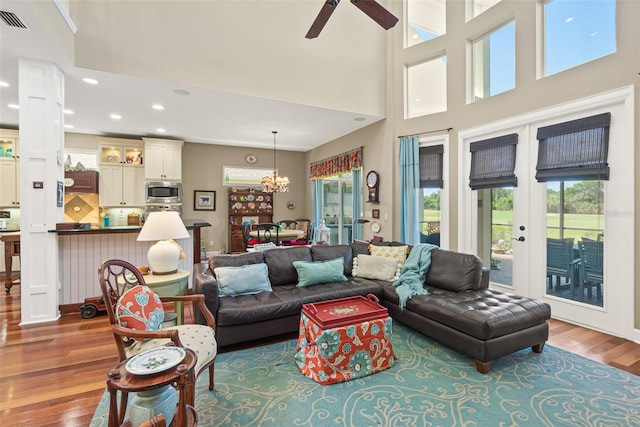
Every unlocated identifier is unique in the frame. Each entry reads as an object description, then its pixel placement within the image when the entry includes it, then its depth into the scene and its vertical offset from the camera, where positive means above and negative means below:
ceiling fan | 2.50 +1.78
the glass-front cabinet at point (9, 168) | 5.57 +0.83
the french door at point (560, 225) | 2.95 -0.16
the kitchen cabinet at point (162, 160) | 6.66 +1.20
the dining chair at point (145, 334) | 1.66 -0.73
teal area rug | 1.83 -1.27
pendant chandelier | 6.41 +0.60
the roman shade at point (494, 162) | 3.87 +0.67
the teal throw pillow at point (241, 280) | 2.93 -0.70
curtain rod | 4.60 +1.30
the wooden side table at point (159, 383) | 1.23 -0.72
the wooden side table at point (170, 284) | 2.62 -0.66
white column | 3.23 +0.28
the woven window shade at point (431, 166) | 4.78 +0.74
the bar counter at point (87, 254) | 3.56 -0.54
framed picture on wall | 7.59 +0.30
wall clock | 5.71 +0.51
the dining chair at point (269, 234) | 5.52 -0.45
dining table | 5.93 -0.45
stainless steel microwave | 6.61 +0.46
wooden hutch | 7.69 +0.04
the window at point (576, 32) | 3.07 +1.98
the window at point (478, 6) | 4.24 +2.97
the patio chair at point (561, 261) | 3.42 -0.59
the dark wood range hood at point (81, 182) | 6.04 +0.63
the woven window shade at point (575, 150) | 3.05 +0.67
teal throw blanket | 3.05 -0.72
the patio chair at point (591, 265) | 3.18 -0.60
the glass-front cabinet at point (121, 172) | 6.44 +0.88
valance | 6.21 +1.10
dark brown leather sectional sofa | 2.36 -0.86
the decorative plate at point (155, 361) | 1.29 -0.69
